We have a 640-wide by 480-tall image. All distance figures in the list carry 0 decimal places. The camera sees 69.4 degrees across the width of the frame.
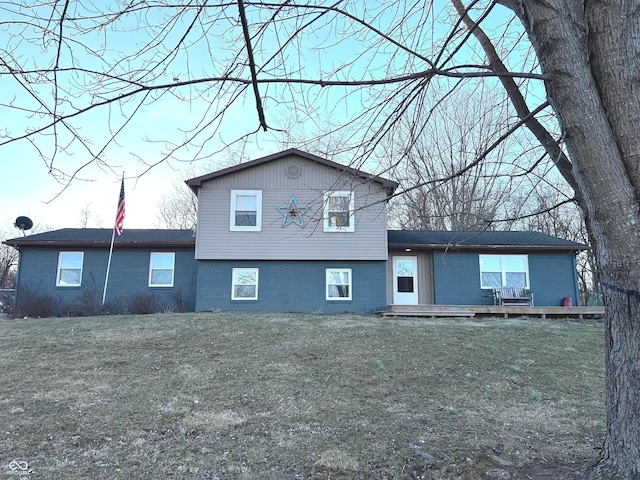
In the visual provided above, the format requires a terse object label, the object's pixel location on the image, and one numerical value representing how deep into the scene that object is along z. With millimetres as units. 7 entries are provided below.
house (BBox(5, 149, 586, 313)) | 15031
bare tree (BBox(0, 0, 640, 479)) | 2900
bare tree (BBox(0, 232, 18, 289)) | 32788
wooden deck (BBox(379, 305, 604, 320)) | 14109
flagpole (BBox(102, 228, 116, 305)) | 15707
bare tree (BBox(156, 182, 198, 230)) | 30312
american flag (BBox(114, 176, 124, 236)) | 14695
